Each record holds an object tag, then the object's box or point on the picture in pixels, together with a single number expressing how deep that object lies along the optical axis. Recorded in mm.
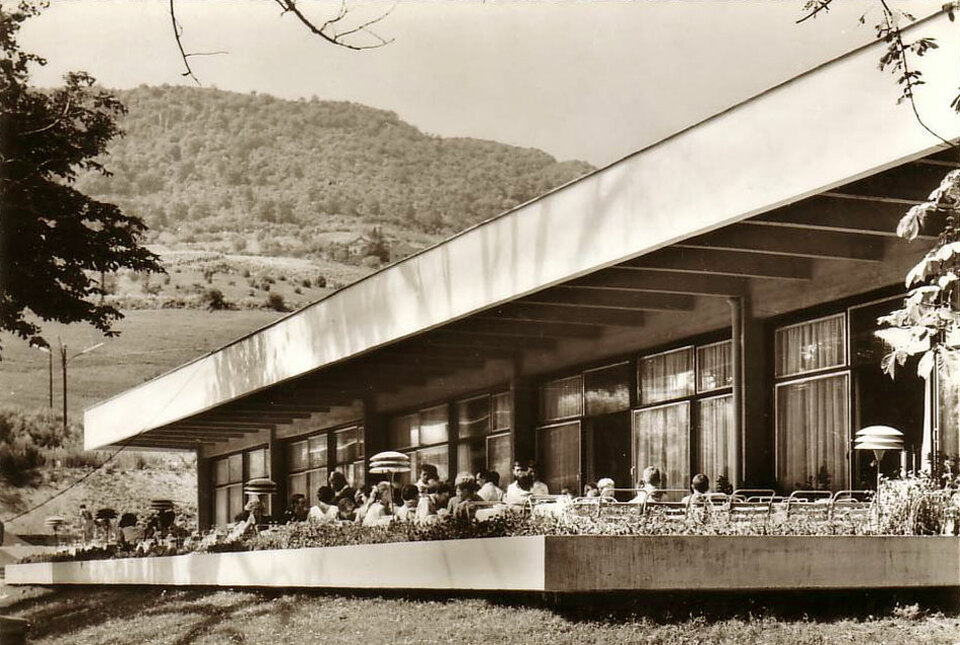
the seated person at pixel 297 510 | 23859
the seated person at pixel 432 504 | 17281
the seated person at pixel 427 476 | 18855
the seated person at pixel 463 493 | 15922
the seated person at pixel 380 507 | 19094
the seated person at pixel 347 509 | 20672
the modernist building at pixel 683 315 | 14617
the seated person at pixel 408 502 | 18539
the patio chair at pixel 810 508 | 14819
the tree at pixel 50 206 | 25422
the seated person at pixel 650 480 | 16906
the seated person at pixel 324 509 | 20906
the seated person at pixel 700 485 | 16312
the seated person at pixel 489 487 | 17875
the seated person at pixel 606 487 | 16500
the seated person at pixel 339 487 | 21359
